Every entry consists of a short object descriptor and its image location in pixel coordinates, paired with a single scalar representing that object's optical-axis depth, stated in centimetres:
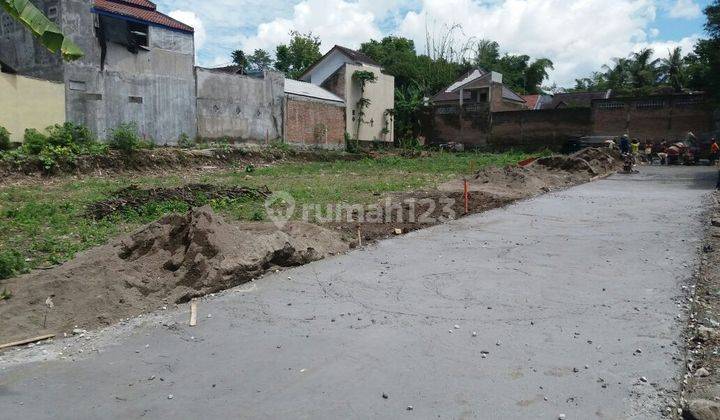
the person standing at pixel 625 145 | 2511
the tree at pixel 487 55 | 6400
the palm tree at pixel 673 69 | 4959
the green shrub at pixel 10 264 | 643
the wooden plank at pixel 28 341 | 477
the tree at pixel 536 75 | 6381
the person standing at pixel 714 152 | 2609
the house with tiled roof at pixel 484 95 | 4141
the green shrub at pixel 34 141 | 1788
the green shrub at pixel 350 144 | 3589
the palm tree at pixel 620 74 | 5593
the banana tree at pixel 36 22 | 543
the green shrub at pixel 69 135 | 1894
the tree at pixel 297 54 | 5219
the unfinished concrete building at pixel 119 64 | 2109
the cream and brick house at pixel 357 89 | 3672
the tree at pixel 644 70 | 5303
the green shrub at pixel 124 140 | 2012
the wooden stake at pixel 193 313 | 533
